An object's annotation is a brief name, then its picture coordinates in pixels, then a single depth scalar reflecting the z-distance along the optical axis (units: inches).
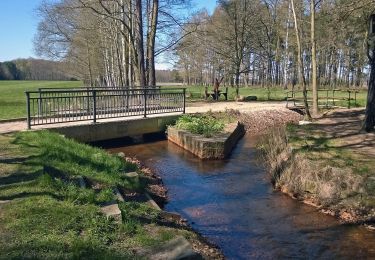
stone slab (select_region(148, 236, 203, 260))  179.2
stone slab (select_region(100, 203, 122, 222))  218.7
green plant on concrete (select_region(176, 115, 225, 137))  616.7
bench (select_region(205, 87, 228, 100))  1311.5
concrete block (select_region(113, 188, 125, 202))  268.4
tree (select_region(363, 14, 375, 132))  472.0
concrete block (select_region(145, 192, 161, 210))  283.1
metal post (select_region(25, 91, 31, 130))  493.7
